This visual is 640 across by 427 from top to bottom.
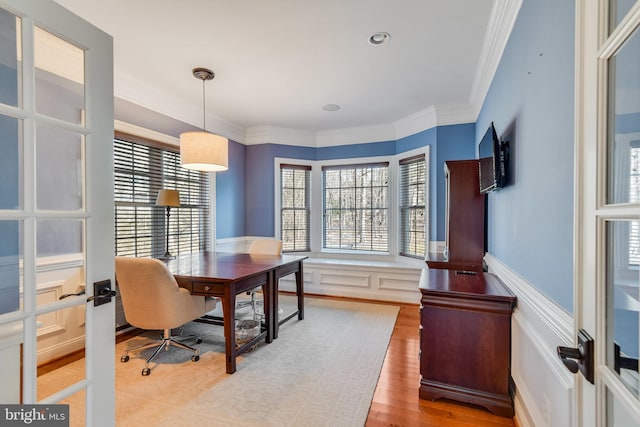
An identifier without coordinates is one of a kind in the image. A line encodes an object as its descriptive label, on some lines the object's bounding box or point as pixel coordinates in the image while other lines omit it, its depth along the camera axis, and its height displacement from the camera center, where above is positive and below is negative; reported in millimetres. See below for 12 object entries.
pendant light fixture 2879 +633
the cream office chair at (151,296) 2312 -700
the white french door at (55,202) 1005 +41
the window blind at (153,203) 3201 +109
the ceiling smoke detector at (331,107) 4012 +1471
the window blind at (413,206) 4395 +86
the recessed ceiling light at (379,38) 2416 +1473
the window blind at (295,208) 5227 +70
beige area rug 1913 -1346
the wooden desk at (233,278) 2451 -616
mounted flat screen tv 2102 +373
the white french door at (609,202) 643 +23
